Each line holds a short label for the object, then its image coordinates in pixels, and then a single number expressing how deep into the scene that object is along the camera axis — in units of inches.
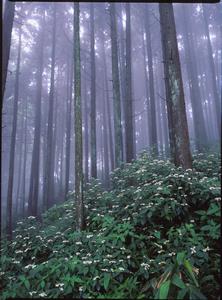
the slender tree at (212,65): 1031.6
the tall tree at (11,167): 724.7
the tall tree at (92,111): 716.7
